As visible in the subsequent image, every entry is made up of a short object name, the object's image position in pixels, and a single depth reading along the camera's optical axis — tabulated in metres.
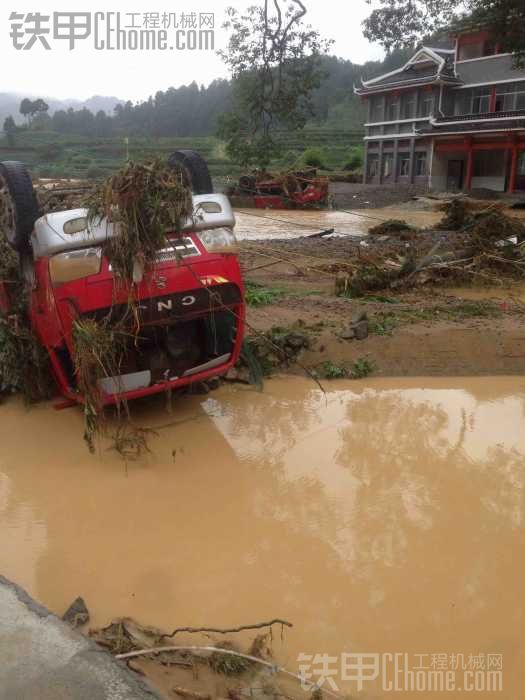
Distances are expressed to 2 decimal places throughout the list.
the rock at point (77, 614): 3.32
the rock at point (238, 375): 6.83
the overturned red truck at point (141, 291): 4.86
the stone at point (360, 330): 7.21
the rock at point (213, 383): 6.69
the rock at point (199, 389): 6.52
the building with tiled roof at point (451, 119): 31.09
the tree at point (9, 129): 58.67
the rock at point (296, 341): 7.11
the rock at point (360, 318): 7.36
